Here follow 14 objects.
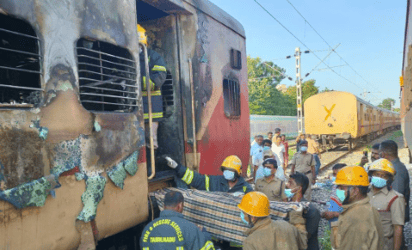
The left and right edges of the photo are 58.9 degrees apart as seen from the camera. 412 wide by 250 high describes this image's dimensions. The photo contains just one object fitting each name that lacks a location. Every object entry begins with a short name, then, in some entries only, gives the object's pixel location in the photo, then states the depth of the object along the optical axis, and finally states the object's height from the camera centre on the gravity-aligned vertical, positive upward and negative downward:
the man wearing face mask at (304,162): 7.07 -1.03
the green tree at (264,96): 42.84 +1.76
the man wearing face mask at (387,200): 3.25 -0.87
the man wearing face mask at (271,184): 4.58 -0.94
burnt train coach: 2.11 -0.05
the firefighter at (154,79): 3.72 +0.37
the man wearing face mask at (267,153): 7.05 -0.84
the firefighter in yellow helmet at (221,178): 3.98 -0.74
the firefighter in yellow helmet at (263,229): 2.54 -0.84
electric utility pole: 20.60 +1.55
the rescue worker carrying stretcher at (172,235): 2.66 -0.89
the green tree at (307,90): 50.37 +2.62
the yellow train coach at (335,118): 18.23 -0.51
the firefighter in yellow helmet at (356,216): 2.62 -0.80
